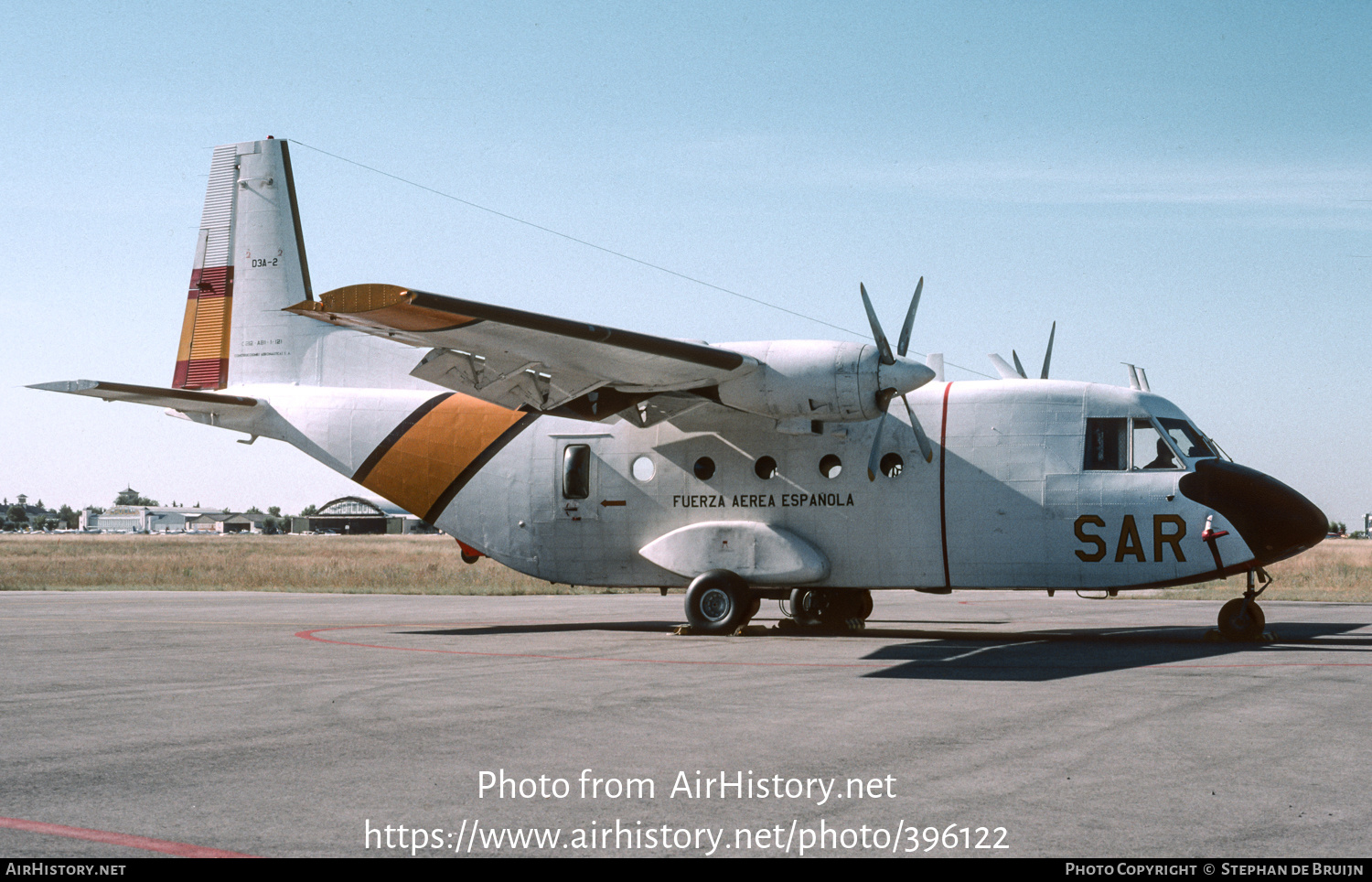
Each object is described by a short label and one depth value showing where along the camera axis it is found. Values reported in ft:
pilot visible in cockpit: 55.31
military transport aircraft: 53.67
